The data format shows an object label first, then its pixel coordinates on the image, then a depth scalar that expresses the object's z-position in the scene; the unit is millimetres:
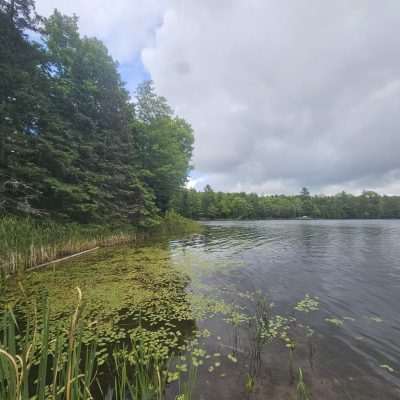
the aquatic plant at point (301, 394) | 2457
